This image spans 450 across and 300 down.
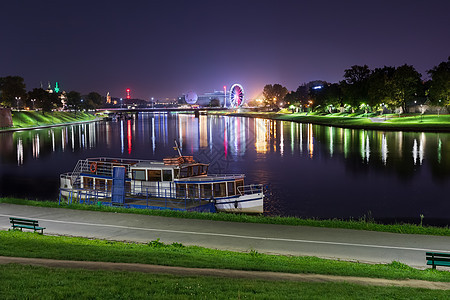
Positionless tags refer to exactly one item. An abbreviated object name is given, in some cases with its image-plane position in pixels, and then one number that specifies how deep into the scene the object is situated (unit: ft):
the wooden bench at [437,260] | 50.86
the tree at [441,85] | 370.94
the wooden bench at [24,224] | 70.69
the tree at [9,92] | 635.66
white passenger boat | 103.14
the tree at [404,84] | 429.38
